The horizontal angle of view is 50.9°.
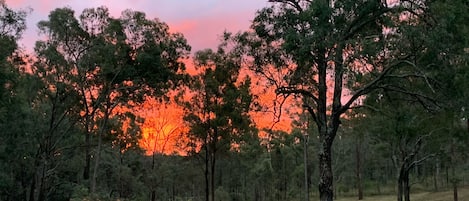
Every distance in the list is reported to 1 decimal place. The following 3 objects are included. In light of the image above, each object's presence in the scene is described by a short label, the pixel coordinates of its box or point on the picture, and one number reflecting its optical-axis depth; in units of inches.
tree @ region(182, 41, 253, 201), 1285.7
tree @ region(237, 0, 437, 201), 608.4
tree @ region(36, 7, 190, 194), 1051.9
